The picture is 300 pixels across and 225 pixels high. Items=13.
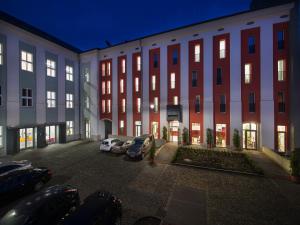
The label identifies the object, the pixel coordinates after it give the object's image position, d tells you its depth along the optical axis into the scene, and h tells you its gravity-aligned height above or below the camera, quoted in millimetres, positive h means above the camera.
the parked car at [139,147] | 15148 -3625
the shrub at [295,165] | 10002 -3464
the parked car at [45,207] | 4930 -3383
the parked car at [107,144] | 17547 -3618
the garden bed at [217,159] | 12436 -4413
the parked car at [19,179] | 7855 -3737
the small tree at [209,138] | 18438 -3074
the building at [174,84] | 16406 +3793
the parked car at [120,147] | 17031 -3913
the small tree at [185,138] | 19625 -3237
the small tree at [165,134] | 20952 -2904
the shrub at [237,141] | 17295 -3214
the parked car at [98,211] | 4703 -3351
